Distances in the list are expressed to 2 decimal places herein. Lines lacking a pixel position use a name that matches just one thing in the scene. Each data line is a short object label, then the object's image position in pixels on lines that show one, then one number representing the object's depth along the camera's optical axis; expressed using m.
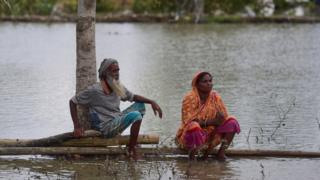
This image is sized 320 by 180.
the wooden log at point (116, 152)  16.47
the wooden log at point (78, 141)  16.83
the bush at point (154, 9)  90.54
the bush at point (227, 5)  90.66
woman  16.80
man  16.68
